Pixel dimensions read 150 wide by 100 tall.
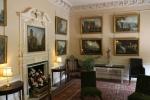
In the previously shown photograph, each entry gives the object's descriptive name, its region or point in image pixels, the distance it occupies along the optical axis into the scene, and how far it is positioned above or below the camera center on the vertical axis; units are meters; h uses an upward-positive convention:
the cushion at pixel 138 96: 3.01 -1.29
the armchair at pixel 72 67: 5.87 -1.00
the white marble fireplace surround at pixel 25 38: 3.73 +0.36
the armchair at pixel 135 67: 5.29 -0.88
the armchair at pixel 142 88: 3.10 -1.13
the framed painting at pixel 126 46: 5.82 +0.14
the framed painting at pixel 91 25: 6.19 +1.35
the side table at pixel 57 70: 5.06 -0.94
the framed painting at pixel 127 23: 5.77 +1.34
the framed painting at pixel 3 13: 3.15 +1.03
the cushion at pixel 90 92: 3.44 -1.31
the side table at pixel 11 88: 2.86 -1.03
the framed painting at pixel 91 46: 6.22 +0.16
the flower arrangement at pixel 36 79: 4.10 -1.12
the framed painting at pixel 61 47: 5.50 +0.10
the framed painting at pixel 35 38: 4.01 +0.40
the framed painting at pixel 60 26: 5.44 +1.20
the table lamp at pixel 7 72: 3.05 -0.61
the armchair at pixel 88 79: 3.76 -1.00
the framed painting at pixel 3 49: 3.16 +0.01
